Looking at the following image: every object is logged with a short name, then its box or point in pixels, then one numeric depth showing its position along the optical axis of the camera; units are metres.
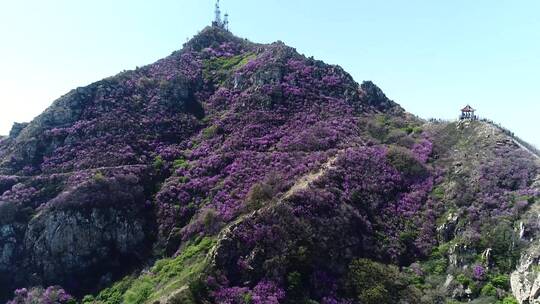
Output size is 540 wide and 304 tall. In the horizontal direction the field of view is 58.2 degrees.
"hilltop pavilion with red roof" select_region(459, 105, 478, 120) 85.44
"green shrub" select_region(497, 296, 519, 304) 47.77
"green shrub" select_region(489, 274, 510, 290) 50.38
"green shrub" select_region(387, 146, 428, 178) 72.97
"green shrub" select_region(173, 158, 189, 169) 78.62
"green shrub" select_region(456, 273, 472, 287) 52.19
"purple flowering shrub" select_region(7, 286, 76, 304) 58.19
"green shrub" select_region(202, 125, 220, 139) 87.25
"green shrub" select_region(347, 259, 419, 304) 51.00
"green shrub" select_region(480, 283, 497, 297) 49.67
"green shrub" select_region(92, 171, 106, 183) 70.75
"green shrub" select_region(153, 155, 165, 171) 78.75
